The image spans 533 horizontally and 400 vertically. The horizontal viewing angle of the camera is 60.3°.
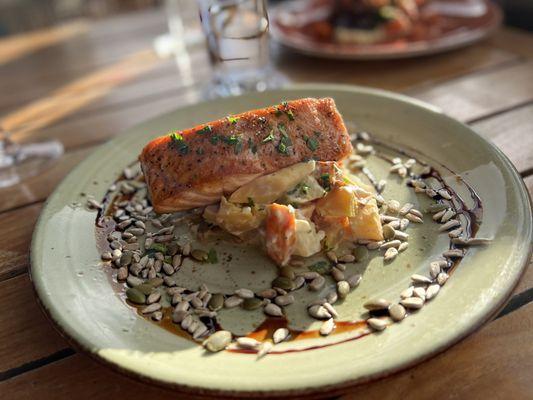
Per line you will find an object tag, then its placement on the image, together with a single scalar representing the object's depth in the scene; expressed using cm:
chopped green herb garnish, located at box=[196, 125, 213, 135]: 29
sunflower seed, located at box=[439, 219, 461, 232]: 27
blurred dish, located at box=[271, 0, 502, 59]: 50
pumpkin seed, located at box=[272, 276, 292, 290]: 25
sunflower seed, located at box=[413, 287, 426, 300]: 23
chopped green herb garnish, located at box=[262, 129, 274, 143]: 29
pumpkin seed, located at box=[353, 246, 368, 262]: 27
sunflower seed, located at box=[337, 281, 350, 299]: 24
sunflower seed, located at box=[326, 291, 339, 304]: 24
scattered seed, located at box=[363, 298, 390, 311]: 23
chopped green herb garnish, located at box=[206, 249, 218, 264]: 27
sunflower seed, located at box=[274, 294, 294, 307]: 24
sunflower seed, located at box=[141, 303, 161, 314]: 24
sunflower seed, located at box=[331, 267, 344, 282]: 25
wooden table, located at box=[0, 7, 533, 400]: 22
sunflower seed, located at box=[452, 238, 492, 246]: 25
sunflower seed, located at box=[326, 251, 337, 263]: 27
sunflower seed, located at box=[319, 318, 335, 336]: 22
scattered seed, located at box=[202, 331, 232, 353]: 22
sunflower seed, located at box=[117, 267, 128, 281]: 26
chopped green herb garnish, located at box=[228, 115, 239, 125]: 29
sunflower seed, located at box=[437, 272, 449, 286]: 24
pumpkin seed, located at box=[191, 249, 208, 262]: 27
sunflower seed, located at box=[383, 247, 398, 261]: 26
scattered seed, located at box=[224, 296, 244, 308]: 24
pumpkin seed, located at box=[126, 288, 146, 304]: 24
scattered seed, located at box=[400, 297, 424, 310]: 22
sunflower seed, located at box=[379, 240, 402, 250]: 27
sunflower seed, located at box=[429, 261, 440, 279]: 24
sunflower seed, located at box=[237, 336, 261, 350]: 22
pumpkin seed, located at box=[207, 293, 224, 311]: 24
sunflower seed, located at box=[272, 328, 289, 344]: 22
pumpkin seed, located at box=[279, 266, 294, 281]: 26
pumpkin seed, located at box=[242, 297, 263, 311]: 24
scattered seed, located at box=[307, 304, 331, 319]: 23
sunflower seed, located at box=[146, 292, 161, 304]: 25
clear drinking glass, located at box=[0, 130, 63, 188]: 40
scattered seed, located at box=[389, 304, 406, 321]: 22
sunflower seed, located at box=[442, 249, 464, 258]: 25
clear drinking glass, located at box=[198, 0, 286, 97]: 46
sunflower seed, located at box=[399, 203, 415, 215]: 29
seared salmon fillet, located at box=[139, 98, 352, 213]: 28
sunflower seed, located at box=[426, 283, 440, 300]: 23
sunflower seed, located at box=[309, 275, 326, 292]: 25
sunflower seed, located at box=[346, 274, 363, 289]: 25
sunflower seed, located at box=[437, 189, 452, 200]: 29
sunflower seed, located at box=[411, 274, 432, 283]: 24
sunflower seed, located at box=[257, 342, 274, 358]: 21
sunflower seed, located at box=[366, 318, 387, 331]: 22
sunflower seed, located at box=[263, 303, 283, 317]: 24
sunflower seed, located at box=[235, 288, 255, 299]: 25
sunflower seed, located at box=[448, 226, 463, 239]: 26
